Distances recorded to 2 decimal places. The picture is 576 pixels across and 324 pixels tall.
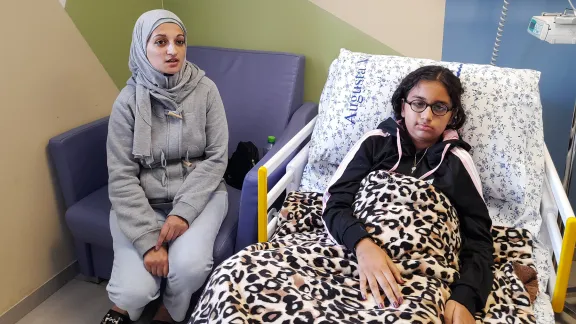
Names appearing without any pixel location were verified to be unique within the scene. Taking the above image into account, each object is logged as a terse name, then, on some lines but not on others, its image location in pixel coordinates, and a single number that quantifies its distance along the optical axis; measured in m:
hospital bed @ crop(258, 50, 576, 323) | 1.38
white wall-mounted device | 1.67
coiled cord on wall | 1.96
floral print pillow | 1.69
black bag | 2.06
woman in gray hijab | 1.60
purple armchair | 1.79
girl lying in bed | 1.19
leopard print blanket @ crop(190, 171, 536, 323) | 1.16
